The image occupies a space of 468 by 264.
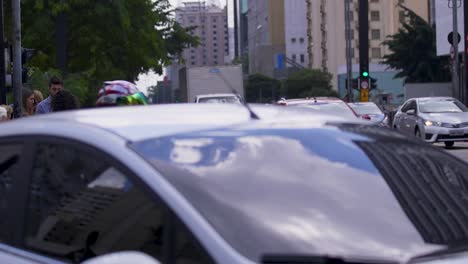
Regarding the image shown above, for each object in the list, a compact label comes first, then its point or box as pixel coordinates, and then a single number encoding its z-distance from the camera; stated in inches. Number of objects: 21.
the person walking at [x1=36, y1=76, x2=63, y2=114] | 473.4
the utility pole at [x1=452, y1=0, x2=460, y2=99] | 1801.2
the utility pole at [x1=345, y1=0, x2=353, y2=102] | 2064.5
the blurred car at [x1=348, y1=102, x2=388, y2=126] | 1132.6
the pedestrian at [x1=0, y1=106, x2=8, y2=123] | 500.7
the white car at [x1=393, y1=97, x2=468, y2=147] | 1099.3
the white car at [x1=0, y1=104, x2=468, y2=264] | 143.9
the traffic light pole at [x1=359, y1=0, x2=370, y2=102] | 1769.2
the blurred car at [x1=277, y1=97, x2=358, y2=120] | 844.7
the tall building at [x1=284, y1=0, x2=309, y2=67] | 5905.5
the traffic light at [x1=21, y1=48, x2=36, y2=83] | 994.7
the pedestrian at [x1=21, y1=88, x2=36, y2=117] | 533.6
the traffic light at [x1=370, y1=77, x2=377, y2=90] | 1801.2
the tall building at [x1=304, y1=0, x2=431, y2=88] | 4667.8
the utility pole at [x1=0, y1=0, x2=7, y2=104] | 943.7
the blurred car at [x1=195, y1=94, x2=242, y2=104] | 1262.5
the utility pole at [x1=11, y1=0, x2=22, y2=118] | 956.8
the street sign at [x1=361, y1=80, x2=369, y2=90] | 1766.7
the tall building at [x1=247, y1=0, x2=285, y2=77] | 6038.4
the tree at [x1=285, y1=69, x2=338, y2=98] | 4337.1
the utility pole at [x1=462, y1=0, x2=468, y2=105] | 1888.5
